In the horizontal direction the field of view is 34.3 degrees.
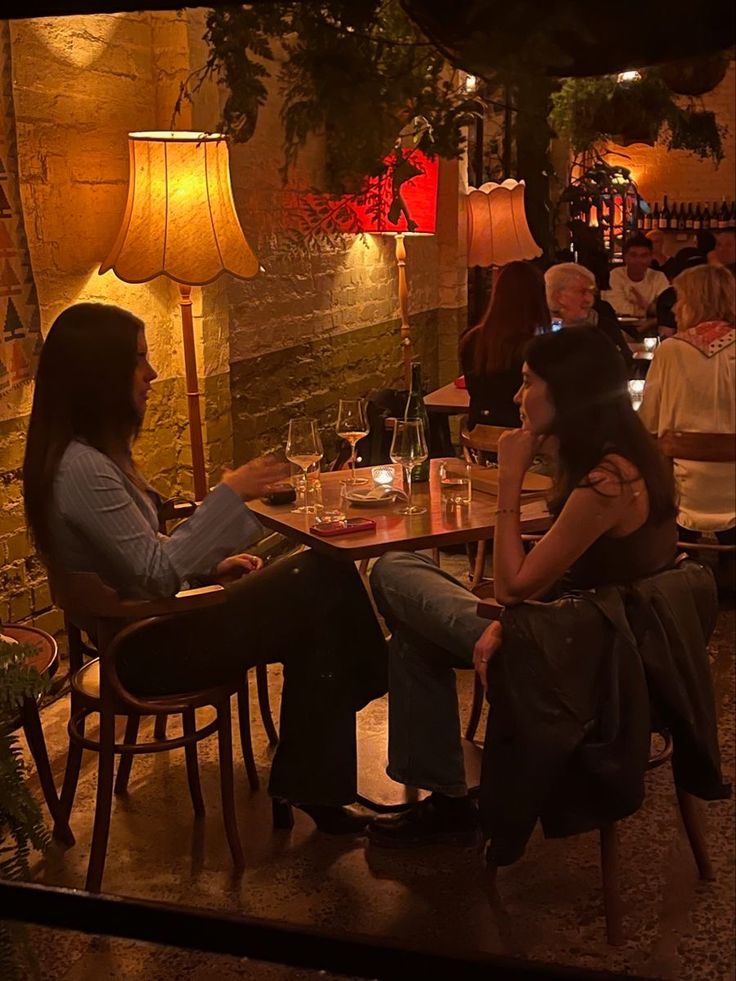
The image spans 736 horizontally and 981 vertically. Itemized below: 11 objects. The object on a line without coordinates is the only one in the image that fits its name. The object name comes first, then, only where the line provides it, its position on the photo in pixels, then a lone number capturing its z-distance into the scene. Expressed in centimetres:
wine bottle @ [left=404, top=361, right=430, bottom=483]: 257
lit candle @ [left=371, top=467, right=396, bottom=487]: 258
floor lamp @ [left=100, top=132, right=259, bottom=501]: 267
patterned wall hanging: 277
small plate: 245
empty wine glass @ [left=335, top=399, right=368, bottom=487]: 250
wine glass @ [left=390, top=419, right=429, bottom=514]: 247
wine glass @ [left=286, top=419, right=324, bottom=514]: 235
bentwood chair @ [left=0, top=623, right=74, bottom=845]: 214
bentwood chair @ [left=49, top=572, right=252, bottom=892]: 204
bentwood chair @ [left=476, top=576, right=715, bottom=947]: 201
